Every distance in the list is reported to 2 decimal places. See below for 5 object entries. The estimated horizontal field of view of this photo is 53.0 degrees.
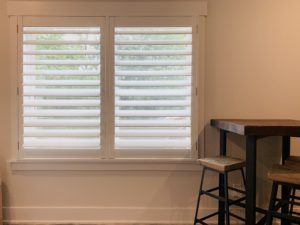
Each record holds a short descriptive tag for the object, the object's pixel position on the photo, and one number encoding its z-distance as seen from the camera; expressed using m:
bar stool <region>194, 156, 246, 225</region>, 2.31
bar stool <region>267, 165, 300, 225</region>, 1.91
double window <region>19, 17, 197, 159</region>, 2.80
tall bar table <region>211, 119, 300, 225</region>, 2.09
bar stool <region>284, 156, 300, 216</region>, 2.20
